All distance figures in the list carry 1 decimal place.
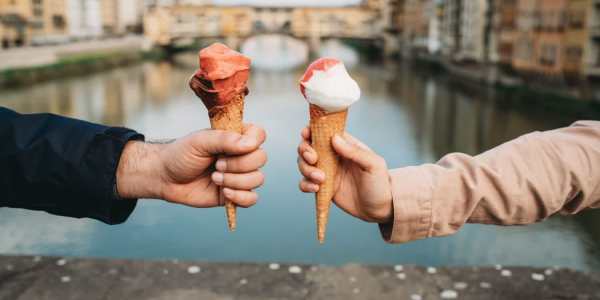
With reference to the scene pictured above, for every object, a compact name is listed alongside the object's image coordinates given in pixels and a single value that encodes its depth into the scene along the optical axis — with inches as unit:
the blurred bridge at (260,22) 1610.9
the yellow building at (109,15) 1562.5
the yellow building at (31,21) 950.4
